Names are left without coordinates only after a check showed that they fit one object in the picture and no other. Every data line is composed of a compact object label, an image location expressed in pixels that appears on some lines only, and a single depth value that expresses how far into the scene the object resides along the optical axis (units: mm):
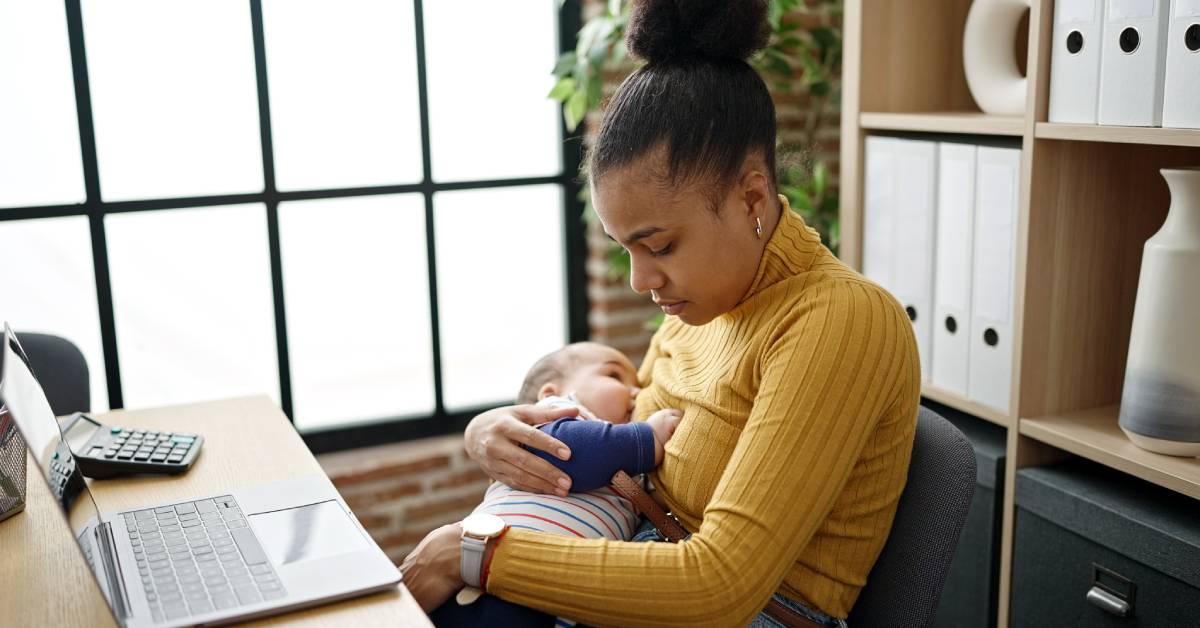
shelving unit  1694
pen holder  1348
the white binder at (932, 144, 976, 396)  1885
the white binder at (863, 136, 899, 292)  2062
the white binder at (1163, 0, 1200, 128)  1448
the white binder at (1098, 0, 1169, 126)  1510
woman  1176
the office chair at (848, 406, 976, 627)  1244
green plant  2354
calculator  1471
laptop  1034
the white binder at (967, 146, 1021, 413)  1788
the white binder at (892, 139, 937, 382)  1974
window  2336
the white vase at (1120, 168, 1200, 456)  1509
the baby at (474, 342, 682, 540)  1372
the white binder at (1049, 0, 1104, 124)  1604
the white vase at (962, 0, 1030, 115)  1940
